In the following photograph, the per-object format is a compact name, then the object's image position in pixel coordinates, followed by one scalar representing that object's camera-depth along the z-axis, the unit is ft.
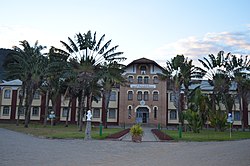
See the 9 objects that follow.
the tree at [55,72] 72.52
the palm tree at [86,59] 71.20
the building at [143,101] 119.64
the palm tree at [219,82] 91.16
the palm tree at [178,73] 88.00
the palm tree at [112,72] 72.21
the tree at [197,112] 76.85
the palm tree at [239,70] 93.88
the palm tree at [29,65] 88.06
